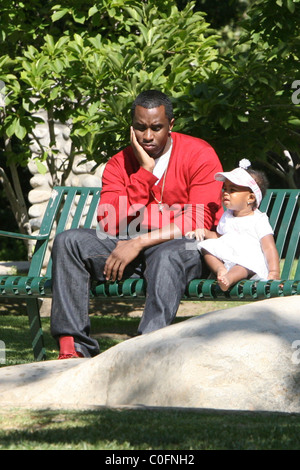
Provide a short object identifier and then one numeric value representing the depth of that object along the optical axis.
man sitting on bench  9.78
